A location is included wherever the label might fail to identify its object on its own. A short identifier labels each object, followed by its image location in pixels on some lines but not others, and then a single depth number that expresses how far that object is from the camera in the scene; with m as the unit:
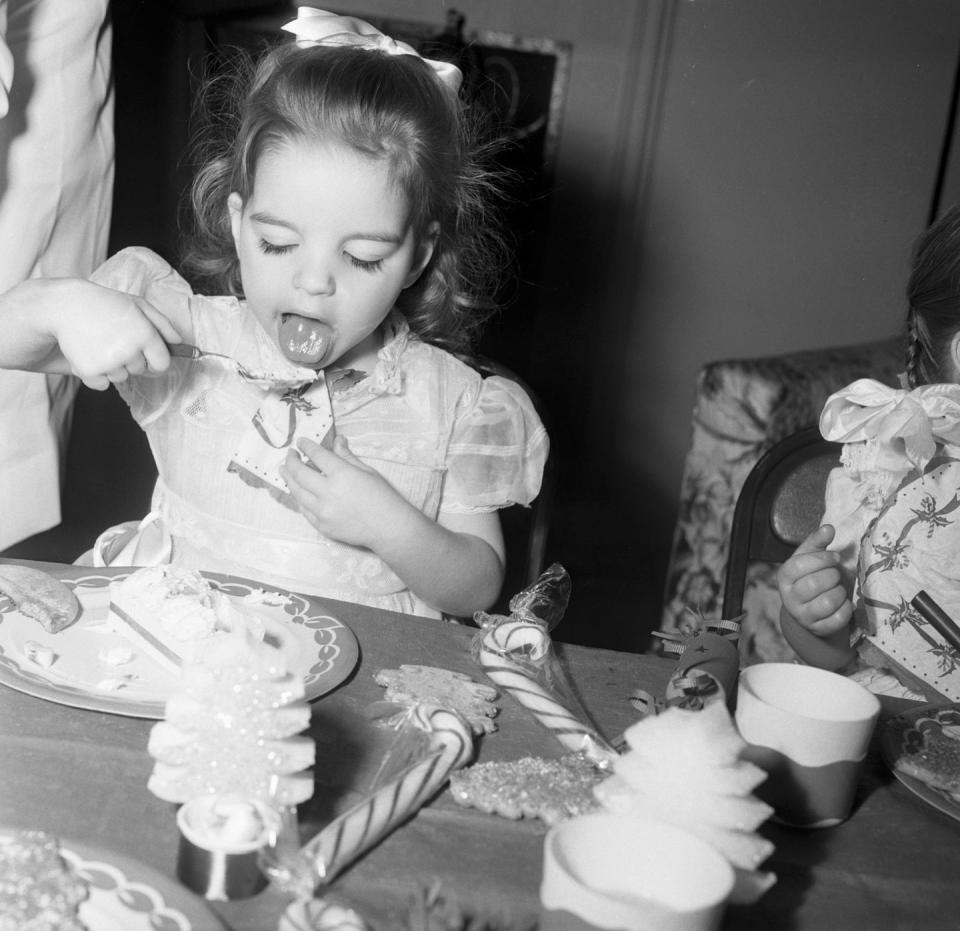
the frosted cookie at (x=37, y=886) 0.64
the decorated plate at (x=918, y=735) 0.97
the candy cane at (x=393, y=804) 0.74
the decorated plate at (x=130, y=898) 0.66
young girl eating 1.36
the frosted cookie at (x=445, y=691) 0.98
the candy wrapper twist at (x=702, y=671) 0.94
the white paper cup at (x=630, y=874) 0.60
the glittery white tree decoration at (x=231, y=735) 0.71
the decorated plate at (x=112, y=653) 0.91
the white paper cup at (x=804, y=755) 0.87
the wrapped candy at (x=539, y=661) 0.95
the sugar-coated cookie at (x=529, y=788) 0.86
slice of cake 1.00
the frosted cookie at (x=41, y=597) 1.02
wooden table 0.76
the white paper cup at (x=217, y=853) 0.70
